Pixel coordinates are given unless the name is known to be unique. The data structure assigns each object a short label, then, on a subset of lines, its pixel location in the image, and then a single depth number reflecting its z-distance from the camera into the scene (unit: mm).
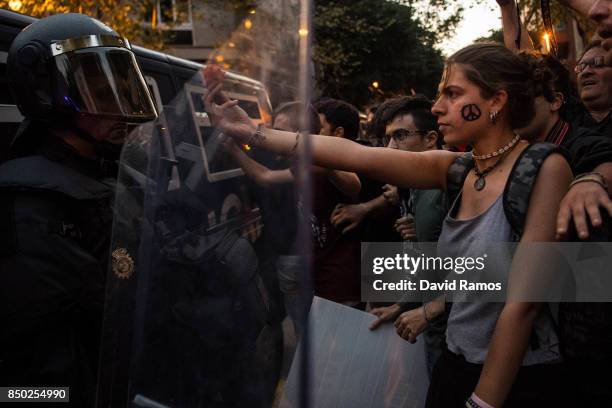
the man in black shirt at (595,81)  2484
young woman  1446
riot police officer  1833
